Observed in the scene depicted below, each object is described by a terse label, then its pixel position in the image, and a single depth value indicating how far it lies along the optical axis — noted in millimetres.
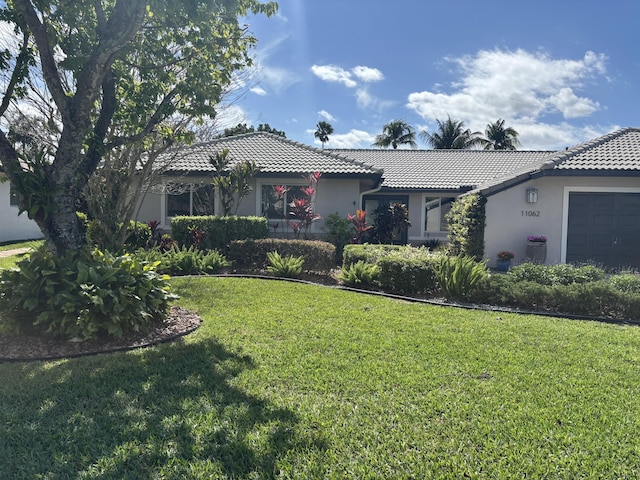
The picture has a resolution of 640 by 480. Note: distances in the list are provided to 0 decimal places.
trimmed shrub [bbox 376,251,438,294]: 8586
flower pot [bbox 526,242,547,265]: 11977
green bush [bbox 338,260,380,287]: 9094
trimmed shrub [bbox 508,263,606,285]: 8203
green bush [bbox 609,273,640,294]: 7595
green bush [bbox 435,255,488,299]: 8078
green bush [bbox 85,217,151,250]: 12130
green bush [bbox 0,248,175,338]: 5051
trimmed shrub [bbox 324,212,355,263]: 13625
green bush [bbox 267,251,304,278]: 10102
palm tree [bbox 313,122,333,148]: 54281
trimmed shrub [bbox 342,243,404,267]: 9703
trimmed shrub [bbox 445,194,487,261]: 12242
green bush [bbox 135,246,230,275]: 10242
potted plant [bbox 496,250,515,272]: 12016
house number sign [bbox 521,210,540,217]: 12453
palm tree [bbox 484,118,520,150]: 45812
